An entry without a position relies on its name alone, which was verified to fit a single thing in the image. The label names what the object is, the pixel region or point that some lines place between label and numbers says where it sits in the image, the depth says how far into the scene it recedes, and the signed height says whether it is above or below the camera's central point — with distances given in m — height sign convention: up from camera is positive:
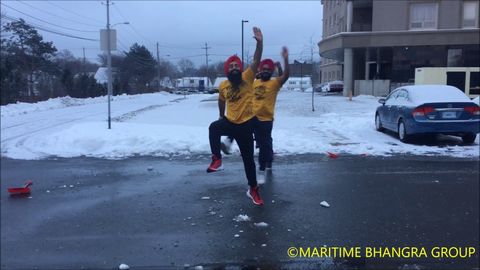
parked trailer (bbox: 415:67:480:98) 28.91 +0.83
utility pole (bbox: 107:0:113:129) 14.39 +1.13
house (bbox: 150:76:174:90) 76.61 +1.45
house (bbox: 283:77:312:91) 87.31 +1.38
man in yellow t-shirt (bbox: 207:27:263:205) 6.15 -0.28
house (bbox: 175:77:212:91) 85.96 +1.47
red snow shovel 7.15 -1.49
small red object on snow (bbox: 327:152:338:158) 10.61 -1.41
